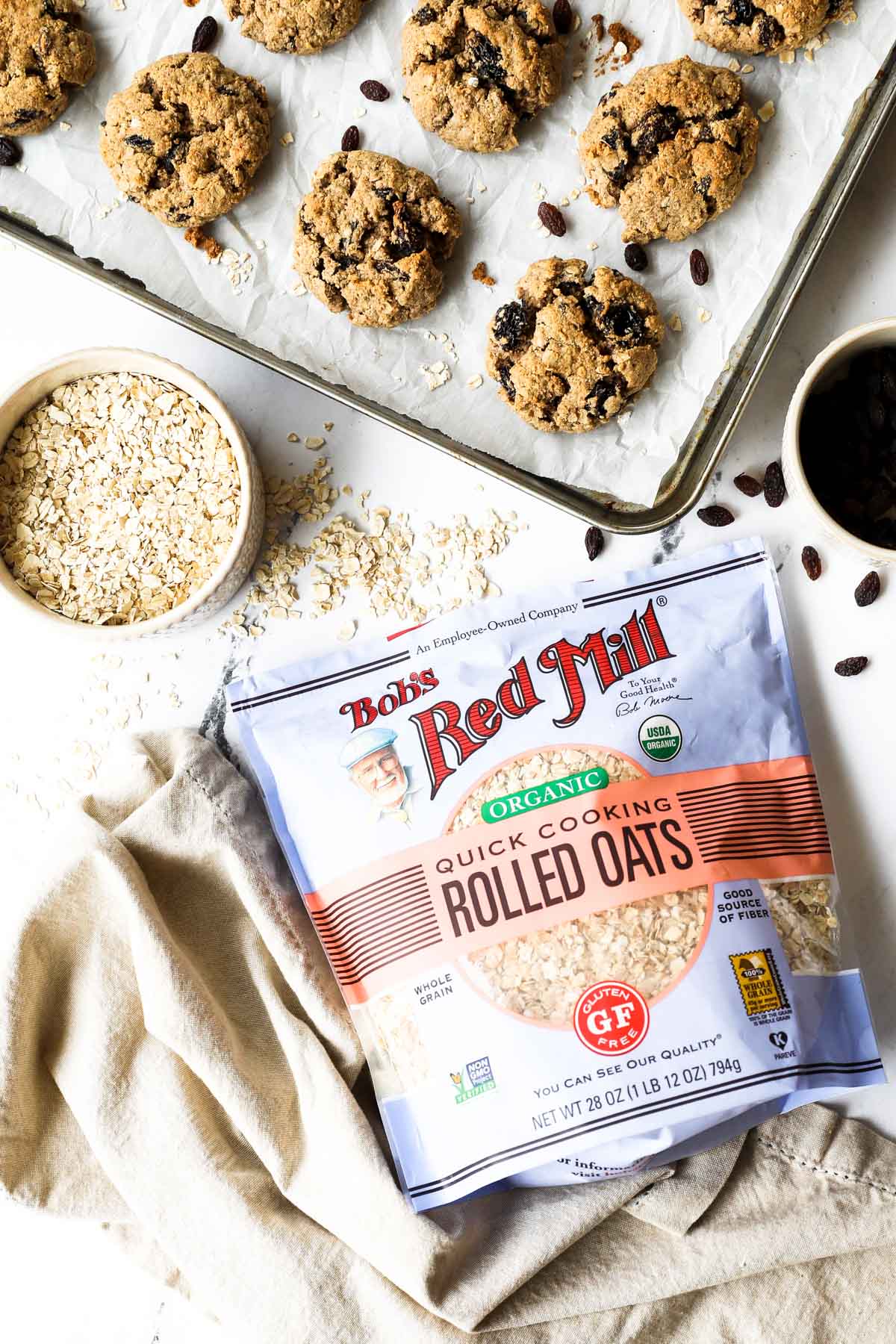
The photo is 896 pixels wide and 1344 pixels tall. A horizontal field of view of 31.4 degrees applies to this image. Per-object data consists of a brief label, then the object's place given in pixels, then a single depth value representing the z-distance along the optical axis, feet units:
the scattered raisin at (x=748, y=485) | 2.18
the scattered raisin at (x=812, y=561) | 2.18
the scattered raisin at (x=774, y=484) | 2.17
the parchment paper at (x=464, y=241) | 2.03
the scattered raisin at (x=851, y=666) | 2.17
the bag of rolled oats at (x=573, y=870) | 1.99
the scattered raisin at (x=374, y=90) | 2.04
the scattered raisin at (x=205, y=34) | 2.05
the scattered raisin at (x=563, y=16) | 2.03
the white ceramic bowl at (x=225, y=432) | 2.07
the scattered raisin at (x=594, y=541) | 2.20
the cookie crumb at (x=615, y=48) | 2.04
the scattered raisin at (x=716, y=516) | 2.18
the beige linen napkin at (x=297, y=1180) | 2.09
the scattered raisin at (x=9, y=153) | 2.06
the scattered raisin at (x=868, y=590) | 2.16
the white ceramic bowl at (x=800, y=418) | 2.01
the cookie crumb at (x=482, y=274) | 2.06
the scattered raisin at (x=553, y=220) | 2.03
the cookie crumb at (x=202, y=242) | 2.05
